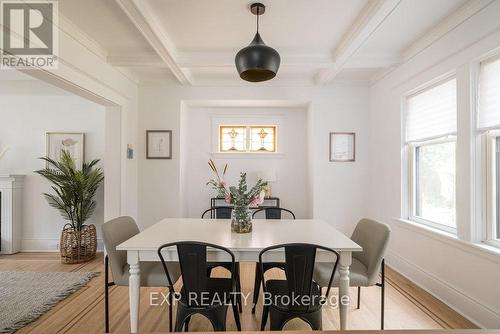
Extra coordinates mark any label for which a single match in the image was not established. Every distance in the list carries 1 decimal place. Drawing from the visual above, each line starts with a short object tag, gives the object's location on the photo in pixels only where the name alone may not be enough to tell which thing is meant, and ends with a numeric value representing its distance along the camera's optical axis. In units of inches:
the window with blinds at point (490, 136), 81.4
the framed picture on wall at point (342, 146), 157.8
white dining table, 70.2
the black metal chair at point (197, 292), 63.4
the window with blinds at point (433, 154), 101.5
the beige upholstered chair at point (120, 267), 77.2
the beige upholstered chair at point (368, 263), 77.9
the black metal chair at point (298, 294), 61.9
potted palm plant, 140.5
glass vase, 84.4
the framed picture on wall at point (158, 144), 158.9
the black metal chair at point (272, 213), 120.3
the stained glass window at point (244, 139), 177.5
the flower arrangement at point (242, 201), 83.4
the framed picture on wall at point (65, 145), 161.2
